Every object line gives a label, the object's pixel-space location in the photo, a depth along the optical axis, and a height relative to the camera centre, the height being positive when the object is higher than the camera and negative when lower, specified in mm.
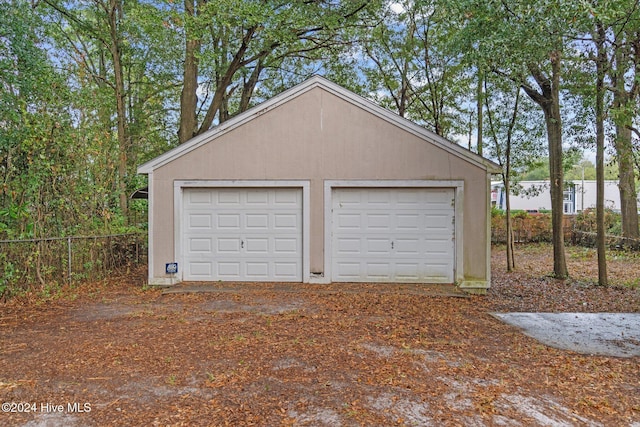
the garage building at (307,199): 8586 +545
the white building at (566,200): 33812 +2146
